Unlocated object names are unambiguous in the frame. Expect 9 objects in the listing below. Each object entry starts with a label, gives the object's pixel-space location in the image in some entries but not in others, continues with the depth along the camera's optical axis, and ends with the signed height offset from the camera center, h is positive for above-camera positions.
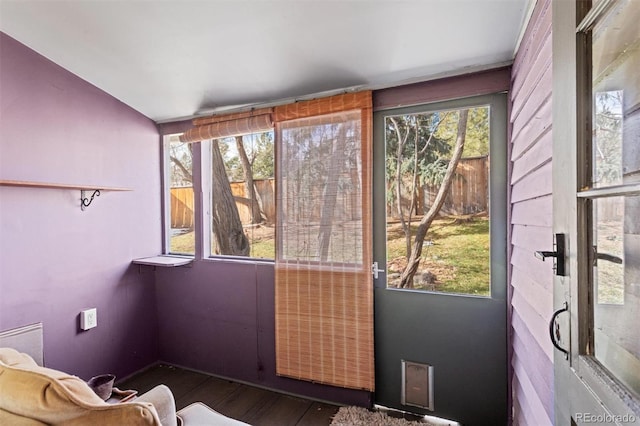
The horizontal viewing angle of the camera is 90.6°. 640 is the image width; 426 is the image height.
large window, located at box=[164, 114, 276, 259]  2.45 +0.20
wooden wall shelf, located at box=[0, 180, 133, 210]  1.78 +0.18
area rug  1.91 -1.27
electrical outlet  2.23 -0.74
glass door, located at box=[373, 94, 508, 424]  1.79 -0.29
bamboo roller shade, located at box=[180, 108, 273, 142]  2.27 +0.66
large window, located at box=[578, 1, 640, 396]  0.60 +0.05
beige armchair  0.81 -0.50
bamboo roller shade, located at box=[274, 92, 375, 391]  2.01 -0.66
